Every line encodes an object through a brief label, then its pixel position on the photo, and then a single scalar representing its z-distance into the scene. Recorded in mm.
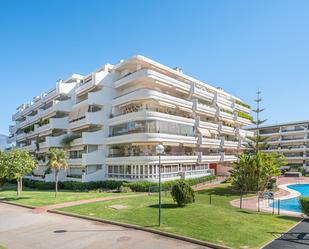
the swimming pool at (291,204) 25141
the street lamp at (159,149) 15945
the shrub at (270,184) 36272
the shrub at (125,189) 33344
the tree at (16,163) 29906
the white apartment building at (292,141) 82688
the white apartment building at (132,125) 37406
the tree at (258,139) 41994
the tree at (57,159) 29406
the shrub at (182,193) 20078
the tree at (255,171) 33031
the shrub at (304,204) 18781
